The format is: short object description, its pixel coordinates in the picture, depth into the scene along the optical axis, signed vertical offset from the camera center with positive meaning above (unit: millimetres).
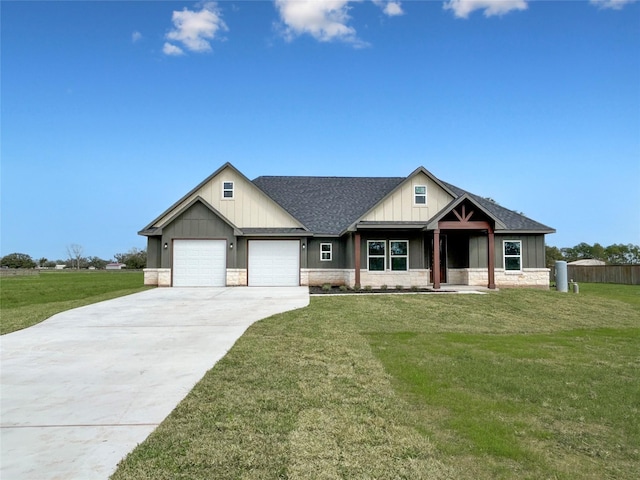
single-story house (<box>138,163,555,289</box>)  19156 +892
